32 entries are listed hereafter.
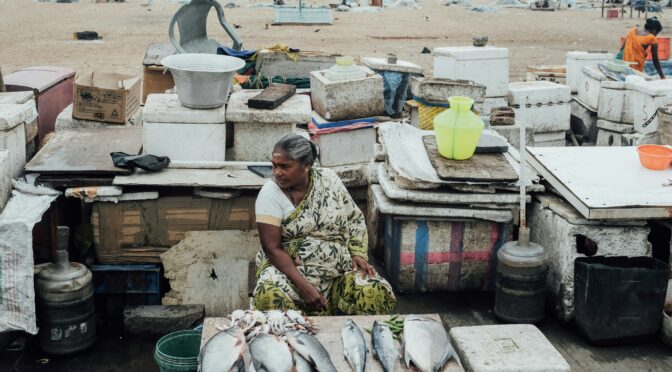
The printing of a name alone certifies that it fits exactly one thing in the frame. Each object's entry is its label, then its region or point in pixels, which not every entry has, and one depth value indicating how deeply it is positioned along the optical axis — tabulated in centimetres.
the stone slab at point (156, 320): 501
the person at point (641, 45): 1106
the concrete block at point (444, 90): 725
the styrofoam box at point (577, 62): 957
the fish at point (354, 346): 347
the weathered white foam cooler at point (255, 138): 572
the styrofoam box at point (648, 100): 795
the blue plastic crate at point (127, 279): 521
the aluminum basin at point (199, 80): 544
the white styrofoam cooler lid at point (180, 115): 551
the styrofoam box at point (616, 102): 839
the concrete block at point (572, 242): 491
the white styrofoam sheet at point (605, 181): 478
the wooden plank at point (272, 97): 568
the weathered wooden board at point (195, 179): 515
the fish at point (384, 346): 349
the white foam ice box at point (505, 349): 355
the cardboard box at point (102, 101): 643
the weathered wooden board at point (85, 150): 525
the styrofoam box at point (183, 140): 556
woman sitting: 422
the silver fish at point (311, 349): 341
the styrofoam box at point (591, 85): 889
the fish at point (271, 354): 334
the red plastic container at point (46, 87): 699
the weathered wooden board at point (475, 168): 517
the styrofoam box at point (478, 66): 836
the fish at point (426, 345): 349
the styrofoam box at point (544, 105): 863
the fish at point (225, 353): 335
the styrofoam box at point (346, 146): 681
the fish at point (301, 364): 341
